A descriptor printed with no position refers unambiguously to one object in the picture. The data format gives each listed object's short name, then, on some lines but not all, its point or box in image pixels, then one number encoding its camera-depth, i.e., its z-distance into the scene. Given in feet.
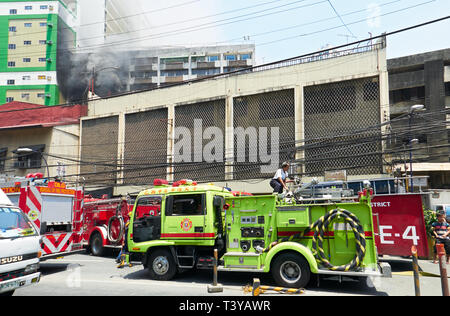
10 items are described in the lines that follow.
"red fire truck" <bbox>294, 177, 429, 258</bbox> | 32.19
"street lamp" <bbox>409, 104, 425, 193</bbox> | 48.19
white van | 19.52
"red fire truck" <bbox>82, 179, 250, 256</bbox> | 43.11
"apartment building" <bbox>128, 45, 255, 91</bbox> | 216.54
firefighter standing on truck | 27.99
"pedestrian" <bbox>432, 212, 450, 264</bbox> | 35.88
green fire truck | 22.62
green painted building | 176.45
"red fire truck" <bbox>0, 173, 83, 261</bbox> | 32.40
